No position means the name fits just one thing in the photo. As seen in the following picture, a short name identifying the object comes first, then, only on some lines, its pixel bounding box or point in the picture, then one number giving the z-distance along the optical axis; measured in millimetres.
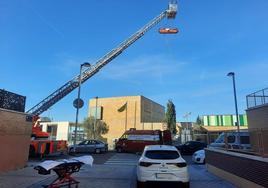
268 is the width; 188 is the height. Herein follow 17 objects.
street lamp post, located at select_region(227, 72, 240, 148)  18090
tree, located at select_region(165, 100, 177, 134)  39480
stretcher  5593
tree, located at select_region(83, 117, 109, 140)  39750
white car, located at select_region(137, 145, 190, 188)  5925
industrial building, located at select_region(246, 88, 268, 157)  12283
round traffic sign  14160
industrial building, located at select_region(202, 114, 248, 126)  56212
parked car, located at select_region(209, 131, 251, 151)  9022
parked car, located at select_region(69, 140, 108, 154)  19691
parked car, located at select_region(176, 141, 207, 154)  20028
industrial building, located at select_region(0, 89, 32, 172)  8783
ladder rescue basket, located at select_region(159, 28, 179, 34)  24943
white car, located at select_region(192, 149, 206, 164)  13124
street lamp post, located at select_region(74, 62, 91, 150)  14164
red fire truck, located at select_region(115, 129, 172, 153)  20405
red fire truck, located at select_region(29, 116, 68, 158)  14134
